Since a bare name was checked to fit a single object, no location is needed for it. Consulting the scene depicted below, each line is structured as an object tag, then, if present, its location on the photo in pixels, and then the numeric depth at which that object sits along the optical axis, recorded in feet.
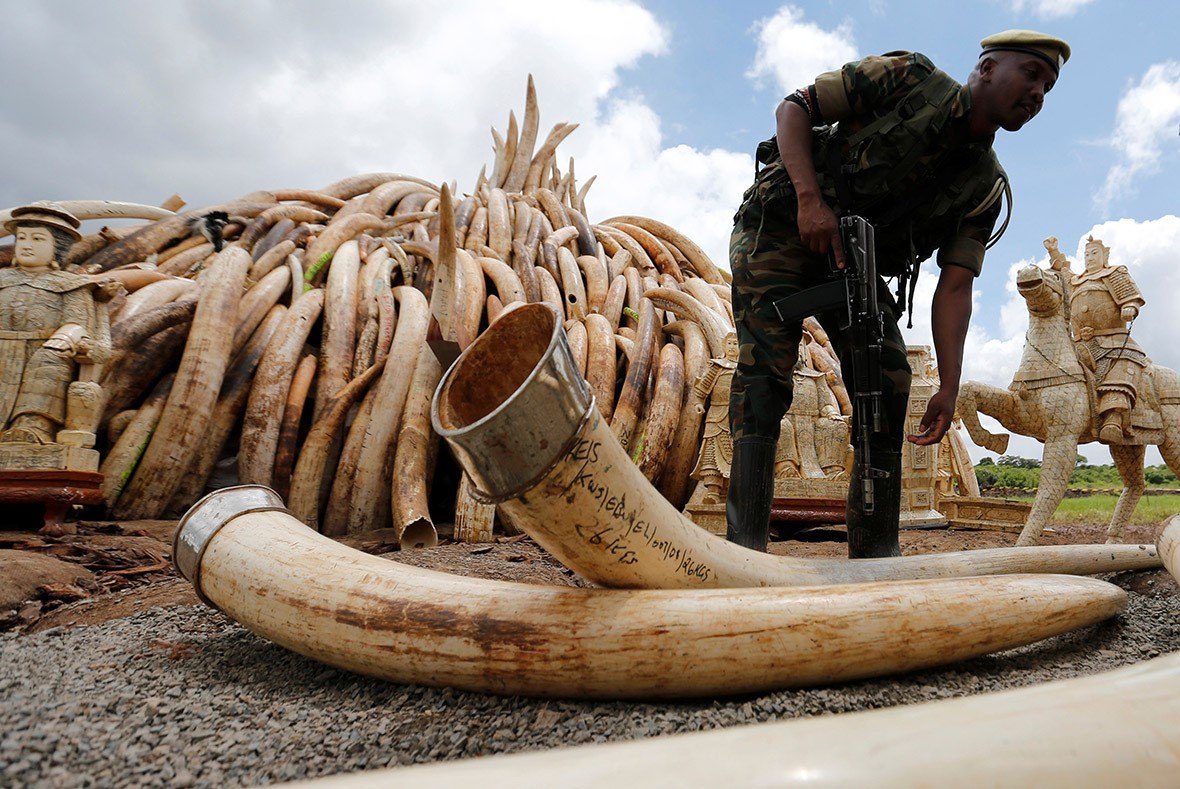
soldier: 7.79
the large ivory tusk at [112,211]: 20.90
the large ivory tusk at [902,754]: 2.63
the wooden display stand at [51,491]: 11.94
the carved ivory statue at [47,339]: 12.64
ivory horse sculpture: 16.03
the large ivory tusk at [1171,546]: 6.43
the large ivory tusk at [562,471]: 4.43
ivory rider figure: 16.25
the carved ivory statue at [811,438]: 17.08
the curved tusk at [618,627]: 4.60
